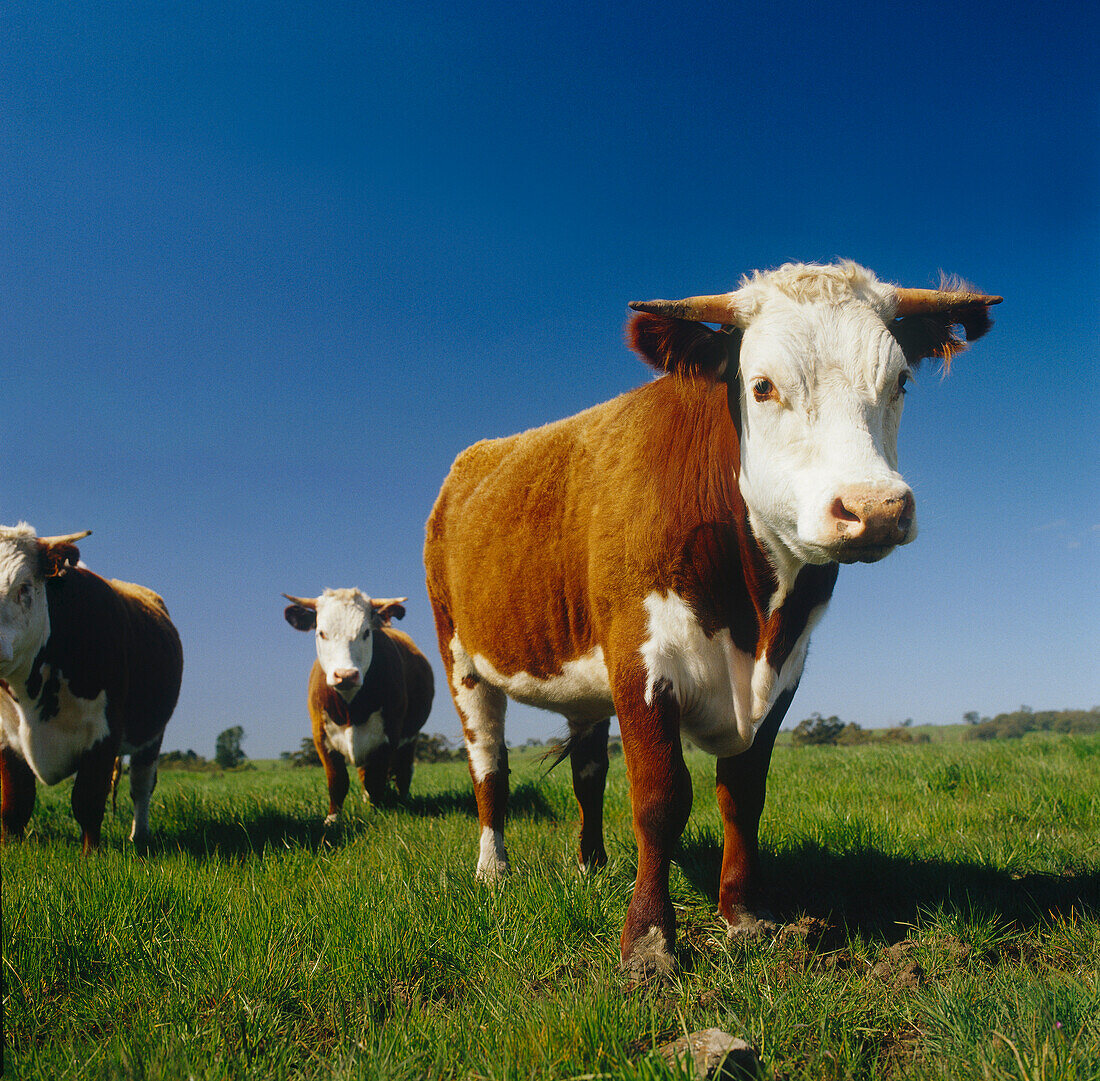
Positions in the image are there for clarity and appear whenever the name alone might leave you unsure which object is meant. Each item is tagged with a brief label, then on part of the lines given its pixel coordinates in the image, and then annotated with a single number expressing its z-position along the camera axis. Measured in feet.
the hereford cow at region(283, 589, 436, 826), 27.84
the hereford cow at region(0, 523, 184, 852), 18.58
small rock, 6.15
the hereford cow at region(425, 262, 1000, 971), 8.93
